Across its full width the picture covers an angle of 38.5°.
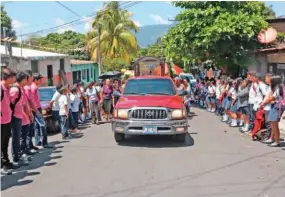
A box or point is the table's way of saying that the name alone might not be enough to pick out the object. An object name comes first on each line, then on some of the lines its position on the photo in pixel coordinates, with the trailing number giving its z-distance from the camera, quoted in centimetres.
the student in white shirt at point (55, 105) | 1128
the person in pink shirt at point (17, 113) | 781
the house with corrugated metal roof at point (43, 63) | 2205
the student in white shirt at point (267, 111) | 1015
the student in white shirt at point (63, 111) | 1120
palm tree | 4141
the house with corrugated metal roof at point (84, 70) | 3788
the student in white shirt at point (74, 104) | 1312
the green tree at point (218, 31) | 1966
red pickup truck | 1005
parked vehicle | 1250
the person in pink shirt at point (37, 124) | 953
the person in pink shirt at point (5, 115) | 729
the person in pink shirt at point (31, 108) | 897
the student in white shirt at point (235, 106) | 1362
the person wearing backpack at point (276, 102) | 980
